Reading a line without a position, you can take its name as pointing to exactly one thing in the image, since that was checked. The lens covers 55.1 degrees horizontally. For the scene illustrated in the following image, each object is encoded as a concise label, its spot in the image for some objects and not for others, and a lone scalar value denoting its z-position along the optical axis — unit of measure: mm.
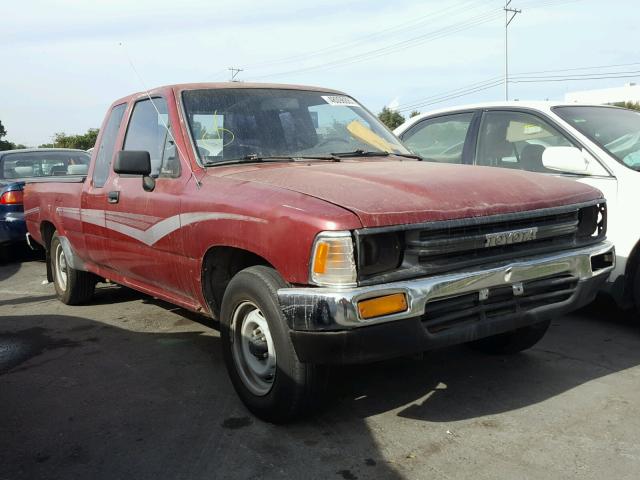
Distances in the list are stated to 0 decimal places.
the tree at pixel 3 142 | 61550
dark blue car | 7984
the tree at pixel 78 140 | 45931
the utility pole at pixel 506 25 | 33094
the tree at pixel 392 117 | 38881
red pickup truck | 2623
